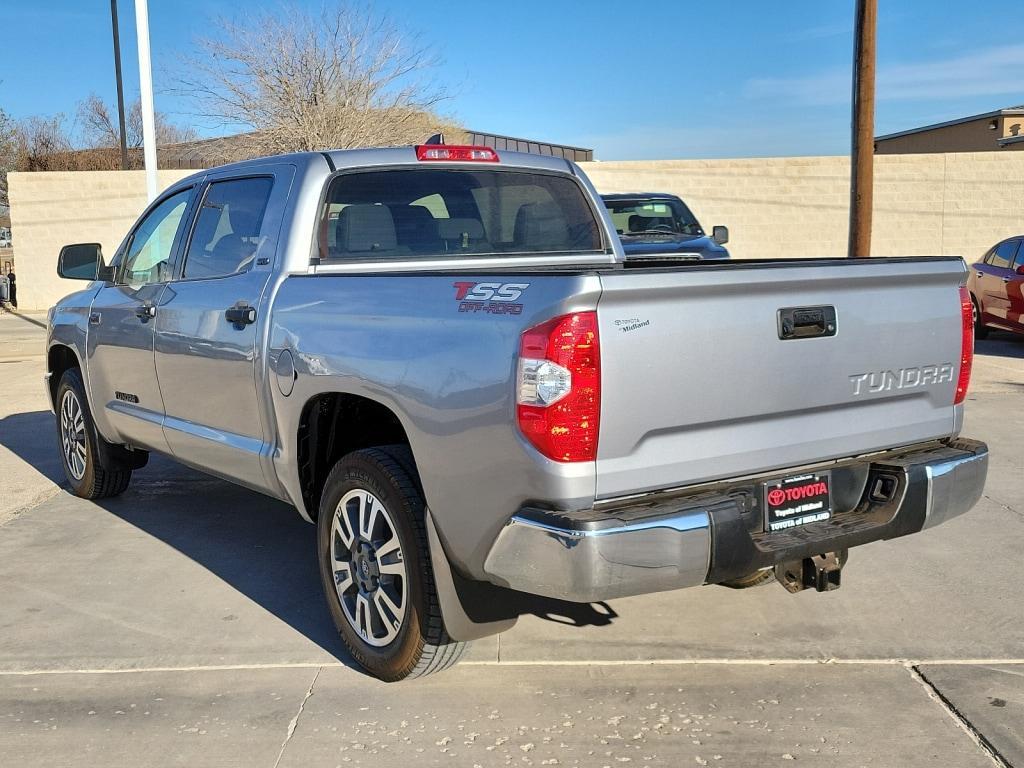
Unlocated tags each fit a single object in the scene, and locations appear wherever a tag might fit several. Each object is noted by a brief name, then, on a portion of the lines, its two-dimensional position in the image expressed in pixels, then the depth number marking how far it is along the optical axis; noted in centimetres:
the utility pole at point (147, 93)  1269
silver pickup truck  308
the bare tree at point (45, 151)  3350
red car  1343
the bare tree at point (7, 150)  3006
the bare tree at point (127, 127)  5228
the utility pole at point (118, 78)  3162
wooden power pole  1325
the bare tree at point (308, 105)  2422
